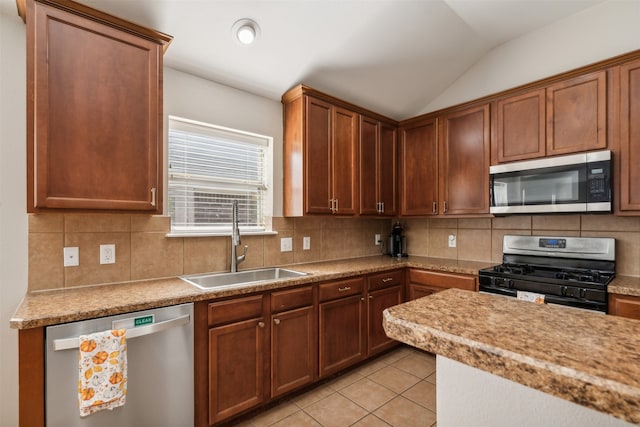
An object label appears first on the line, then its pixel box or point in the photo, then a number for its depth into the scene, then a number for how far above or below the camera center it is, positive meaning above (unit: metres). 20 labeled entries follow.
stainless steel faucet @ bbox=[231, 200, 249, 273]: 2.39 -0.18
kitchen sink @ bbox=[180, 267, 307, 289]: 2.26 -0.49
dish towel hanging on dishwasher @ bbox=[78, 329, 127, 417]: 1.38 -0.70
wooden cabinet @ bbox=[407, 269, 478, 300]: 2.65 -0.62
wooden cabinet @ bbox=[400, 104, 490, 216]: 2.83 +0.46
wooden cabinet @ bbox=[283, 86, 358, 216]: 2.66 +0.49
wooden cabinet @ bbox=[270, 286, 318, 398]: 2.12 -0.90
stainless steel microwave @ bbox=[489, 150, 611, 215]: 2.17 +0.20
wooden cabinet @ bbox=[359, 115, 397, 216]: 3.09 +0.46
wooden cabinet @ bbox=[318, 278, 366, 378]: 2.40 -0.90
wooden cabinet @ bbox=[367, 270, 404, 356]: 2.75 -0.80
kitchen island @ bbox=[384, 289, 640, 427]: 0.49 -0.26
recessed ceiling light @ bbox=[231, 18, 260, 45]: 2.11 +1.23
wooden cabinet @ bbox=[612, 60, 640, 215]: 2.10 +0.45
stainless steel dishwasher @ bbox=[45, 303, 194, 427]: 1.38 -0.77
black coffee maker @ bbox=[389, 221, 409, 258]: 3.57 -0.35
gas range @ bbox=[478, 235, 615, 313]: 2.07 -0.45
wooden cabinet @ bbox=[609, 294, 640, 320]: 1.90 -0.58
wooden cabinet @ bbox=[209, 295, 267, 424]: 1.84 -0.87
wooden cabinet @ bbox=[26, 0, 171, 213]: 1.54 +0.54
